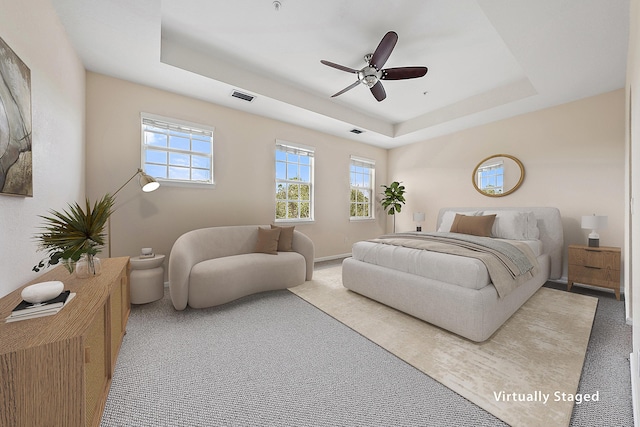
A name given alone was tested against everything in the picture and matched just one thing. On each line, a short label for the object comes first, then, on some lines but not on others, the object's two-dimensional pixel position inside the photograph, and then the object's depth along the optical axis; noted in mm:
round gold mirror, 4060
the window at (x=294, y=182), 4426
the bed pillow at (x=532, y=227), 3498
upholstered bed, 1938
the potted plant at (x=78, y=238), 1434
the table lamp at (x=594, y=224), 3002
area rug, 1329
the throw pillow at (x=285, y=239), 3475
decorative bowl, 1069
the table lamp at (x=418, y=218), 5043
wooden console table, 800
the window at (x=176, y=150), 3207
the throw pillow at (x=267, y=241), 3324
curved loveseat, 2454
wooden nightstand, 2859
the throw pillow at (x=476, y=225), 3553
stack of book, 998
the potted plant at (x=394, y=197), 5477
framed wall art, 1229
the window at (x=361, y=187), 5579
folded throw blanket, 2070
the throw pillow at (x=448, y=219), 4089
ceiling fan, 2351
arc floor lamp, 2664
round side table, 2498
